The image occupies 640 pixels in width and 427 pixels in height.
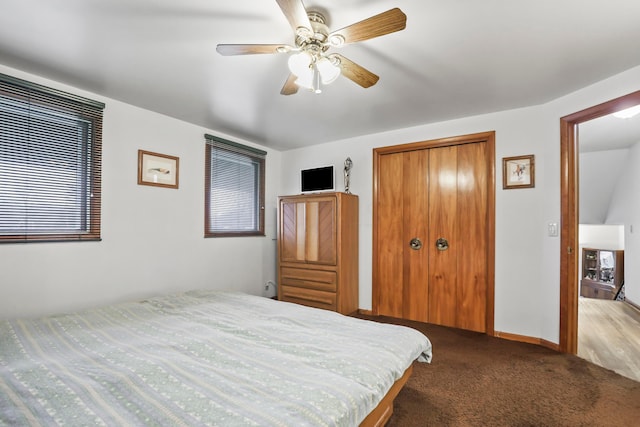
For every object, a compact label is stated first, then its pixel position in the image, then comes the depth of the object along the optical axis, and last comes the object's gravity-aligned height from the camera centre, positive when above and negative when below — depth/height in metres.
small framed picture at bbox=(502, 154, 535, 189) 2.87 +0.42
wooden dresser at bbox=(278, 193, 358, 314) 3.48 -0.46
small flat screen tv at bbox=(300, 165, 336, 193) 3.94 +0.46
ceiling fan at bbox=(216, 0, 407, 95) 1.37 +0.90
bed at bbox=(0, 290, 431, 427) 0.94 -0.65
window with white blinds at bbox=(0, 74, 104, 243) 2.15 +0.38
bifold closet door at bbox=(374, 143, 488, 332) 3.15 -0.25
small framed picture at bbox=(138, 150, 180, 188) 2.87 +0.44
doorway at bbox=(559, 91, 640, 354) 2.57 -0.18
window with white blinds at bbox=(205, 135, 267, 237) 3.55 +0.31
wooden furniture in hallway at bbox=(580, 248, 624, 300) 4.54 -0.94
